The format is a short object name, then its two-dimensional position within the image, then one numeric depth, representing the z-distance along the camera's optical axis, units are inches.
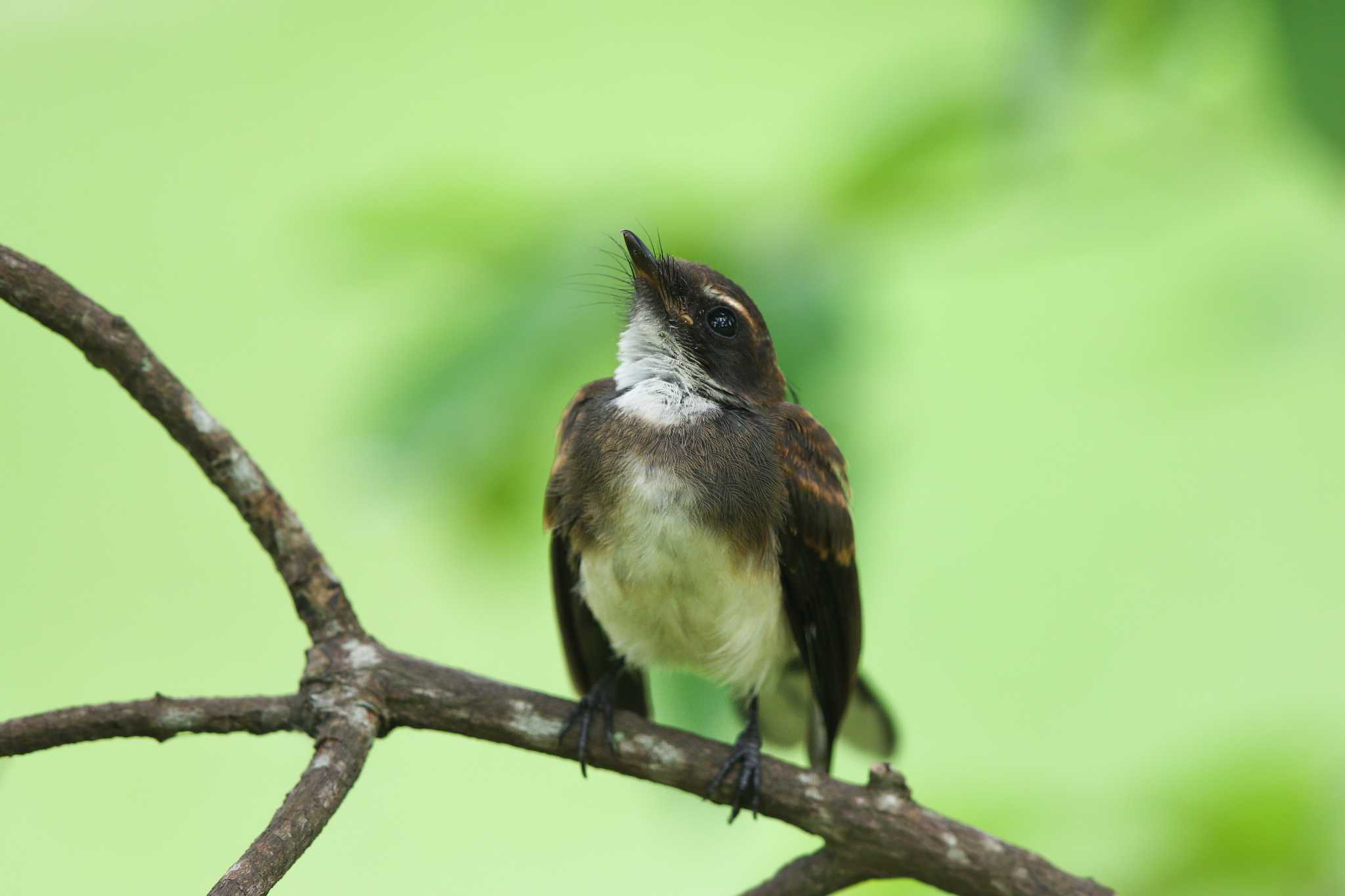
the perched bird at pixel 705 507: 249.3
